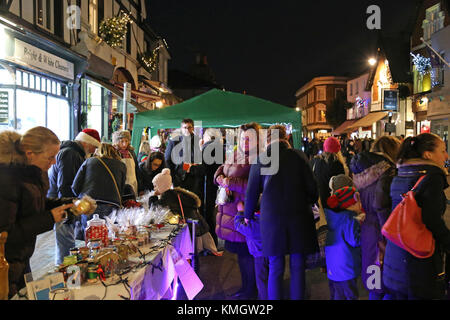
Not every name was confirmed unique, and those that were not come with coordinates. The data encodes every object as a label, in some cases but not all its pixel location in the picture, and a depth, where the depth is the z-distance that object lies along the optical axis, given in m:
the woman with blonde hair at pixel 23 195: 2.40
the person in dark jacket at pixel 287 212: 3.67
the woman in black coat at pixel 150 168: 6.24
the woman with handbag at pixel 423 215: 2.82
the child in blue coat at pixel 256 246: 4.13
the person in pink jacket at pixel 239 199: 4.39
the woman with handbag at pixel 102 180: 4.45
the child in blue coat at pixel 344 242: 3.92
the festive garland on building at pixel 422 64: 23.42
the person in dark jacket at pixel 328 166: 5.66
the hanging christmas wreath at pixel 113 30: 14.36
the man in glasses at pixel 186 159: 6.67
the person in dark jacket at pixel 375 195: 3.67
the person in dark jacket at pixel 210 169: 6.59
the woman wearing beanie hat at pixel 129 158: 5.66
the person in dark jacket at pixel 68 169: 5.07
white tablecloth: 2.62
